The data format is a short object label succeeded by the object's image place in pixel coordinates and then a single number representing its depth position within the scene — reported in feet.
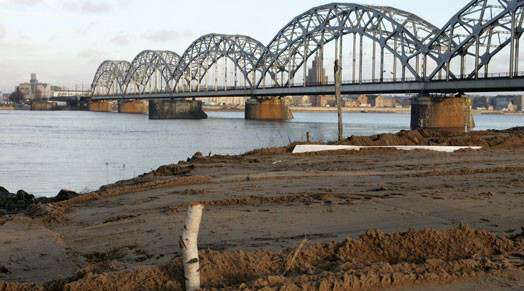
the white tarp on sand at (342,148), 77.15
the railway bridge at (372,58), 211.00
